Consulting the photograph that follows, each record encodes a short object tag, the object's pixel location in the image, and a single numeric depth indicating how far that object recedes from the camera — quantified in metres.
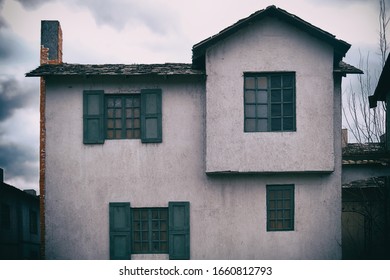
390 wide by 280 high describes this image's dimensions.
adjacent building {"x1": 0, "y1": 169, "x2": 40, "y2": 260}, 20.42
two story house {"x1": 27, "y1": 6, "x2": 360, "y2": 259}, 14.43
